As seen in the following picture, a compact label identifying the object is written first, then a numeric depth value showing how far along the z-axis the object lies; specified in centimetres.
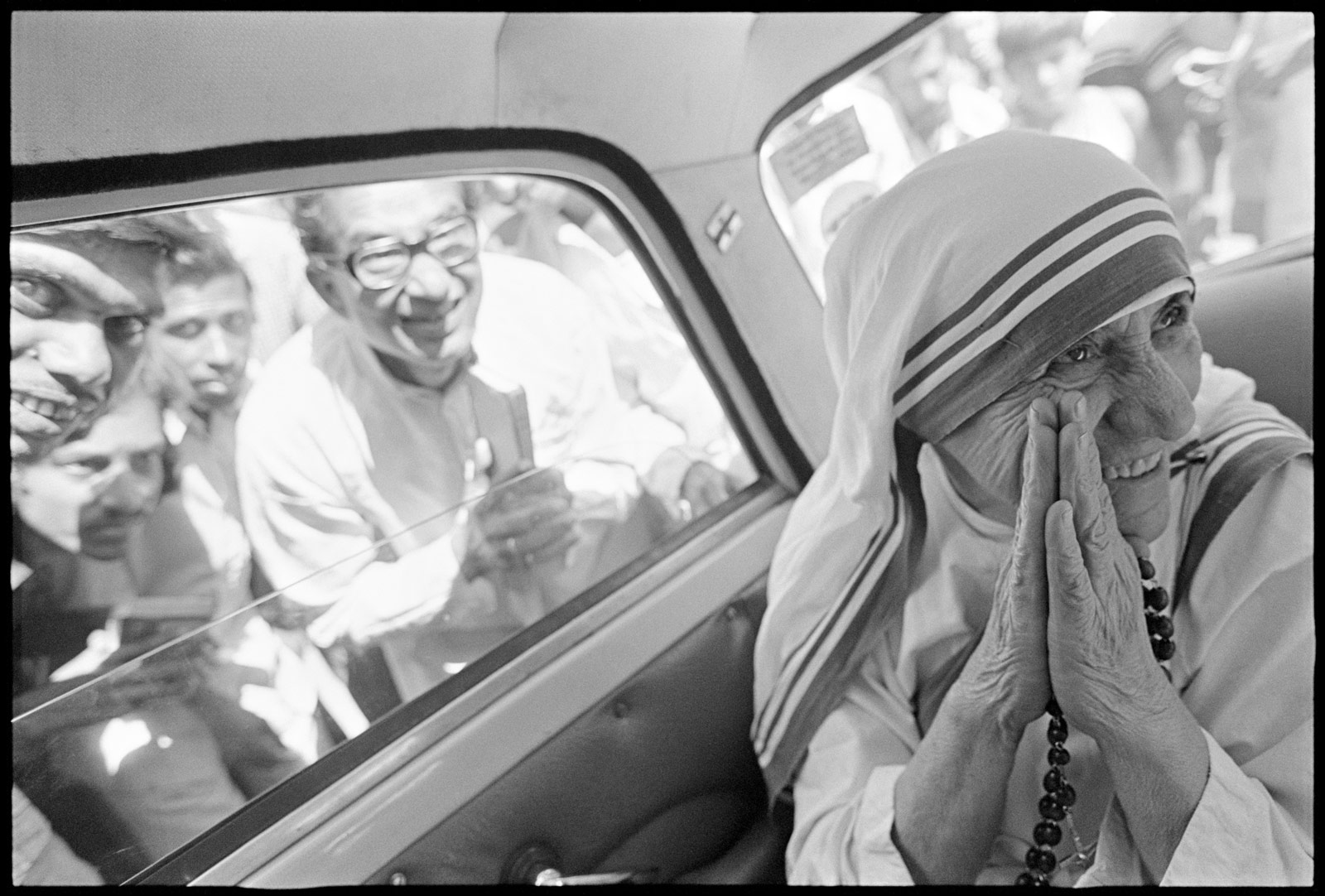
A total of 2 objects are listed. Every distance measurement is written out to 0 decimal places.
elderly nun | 109
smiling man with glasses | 140
